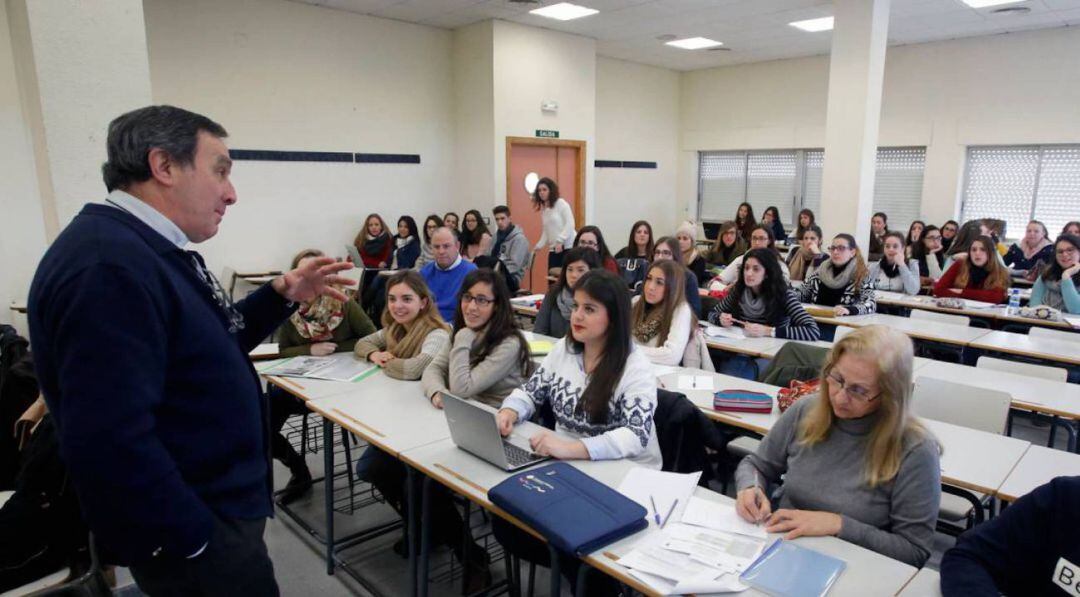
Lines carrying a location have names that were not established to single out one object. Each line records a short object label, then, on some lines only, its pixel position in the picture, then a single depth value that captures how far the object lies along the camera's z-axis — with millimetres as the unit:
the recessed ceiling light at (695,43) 8970
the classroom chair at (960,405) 2820
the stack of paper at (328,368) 3339
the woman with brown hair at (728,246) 7398
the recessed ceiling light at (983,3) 6715
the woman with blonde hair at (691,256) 6414
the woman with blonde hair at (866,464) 1758
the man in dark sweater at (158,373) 1151
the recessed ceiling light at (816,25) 7844
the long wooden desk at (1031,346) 3773
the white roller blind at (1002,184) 8352
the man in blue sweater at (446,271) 4820
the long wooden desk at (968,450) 2240
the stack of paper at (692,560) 1540
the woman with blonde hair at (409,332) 3291
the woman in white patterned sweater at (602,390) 2221
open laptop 2139
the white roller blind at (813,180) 10156
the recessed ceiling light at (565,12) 7207
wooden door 8305
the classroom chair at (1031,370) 3326
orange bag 2828
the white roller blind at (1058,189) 8031
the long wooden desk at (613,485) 1577
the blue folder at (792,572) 1526
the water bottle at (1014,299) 5323
